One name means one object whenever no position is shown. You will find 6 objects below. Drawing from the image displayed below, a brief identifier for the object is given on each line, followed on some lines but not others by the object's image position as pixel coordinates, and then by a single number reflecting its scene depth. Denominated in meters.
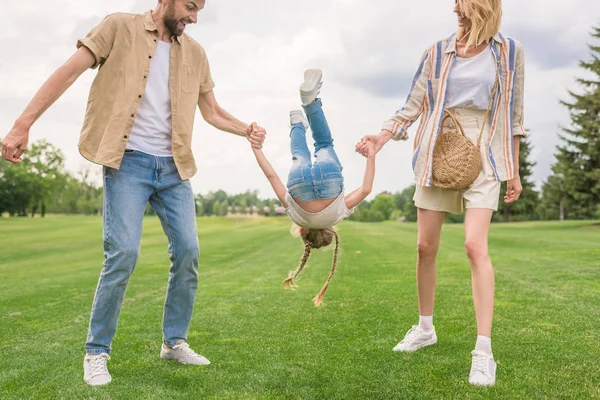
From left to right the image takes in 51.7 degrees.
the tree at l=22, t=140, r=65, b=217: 76.44
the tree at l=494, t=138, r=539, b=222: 60.59
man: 4.02
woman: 4.27
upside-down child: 4.33
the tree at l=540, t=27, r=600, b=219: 42.28
